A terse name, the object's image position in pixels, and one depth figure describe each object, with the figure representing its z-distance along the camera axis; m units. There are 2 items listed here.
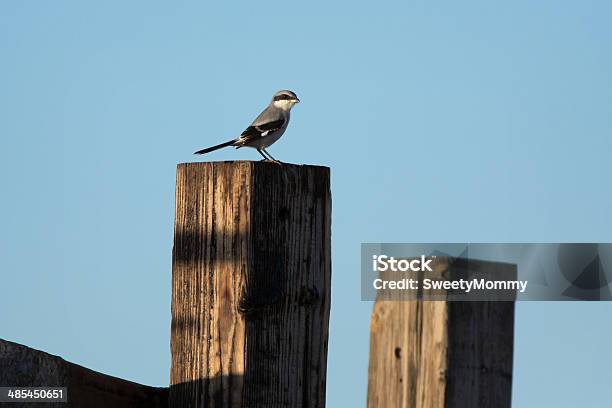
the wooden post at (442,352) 6.91
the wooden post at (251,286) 7.99
